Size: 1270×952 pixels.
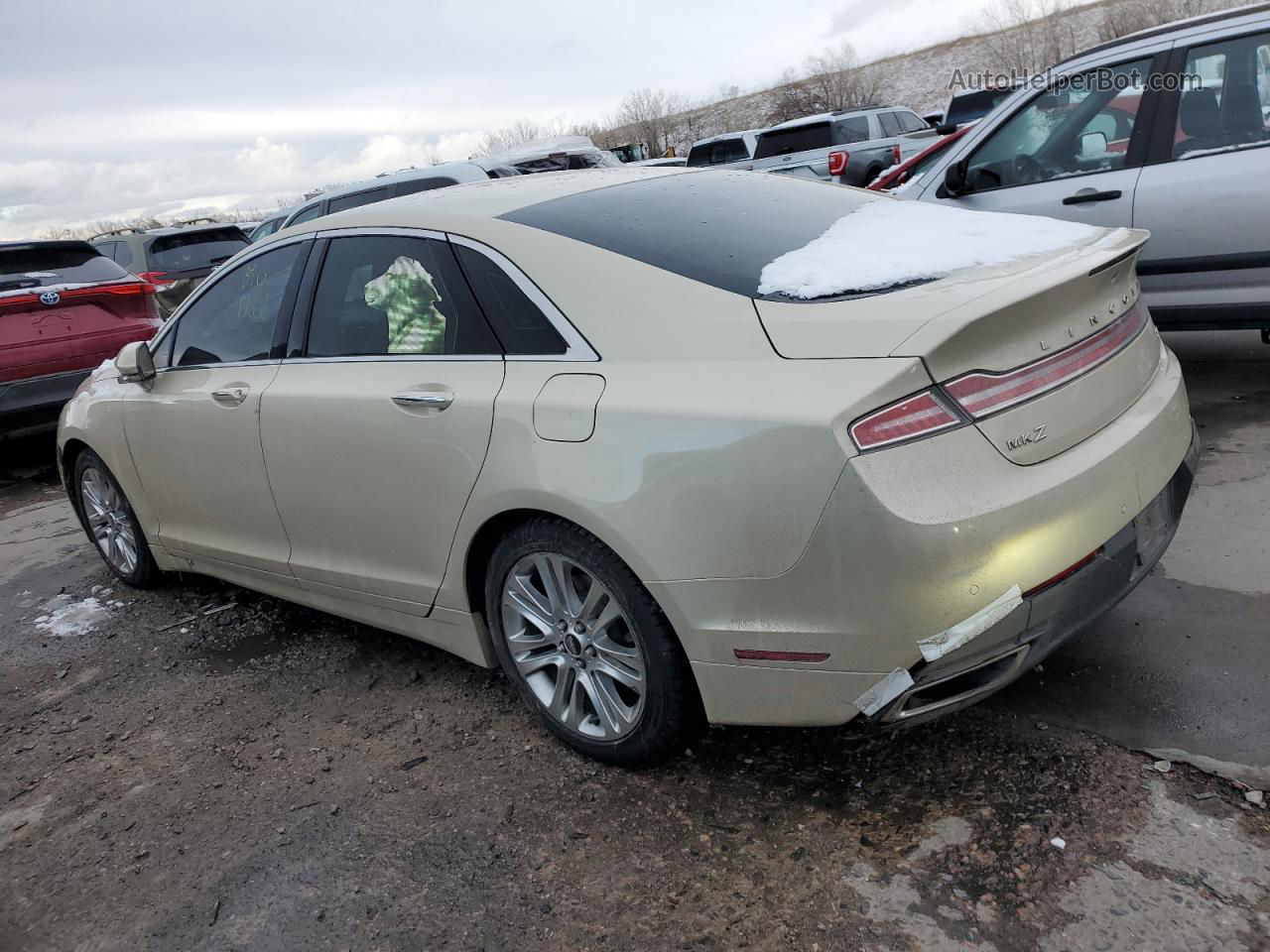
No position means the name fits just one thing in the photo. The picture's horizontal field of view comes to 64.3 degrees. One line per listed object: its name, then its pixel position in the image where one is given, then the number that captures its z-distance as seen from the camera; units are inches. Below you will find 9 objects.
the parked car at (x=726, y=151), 662.5
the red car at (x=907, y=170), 283.3
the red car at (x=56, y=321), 260.8
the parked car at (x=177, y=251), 512.7
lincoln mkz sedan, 80.9
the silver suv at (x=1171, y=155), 175.2
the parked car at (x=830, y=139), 603.2
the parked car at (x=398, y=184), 373.4
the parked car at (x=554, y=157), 480.1
